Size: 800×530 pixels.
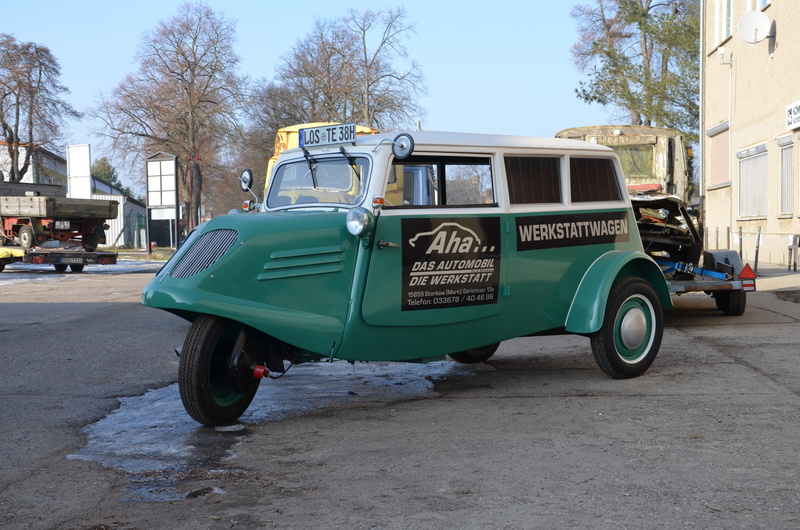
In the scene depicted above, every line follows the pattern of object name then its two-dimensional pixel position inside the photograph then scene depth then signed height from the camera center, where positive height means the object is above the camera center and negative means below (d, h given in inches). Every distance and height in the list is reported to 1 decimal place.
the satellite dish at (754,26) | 827.4 +197.7
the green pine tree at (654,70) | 1518.2 +300.6
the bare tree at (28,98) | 1782.7 +298.0
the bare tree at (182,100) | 1879.9 +302.5
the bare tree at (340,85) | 1865.2 +337.6
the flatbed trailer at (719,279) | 415.2 -22.8
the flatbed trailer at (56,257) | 927.7 -19.3
